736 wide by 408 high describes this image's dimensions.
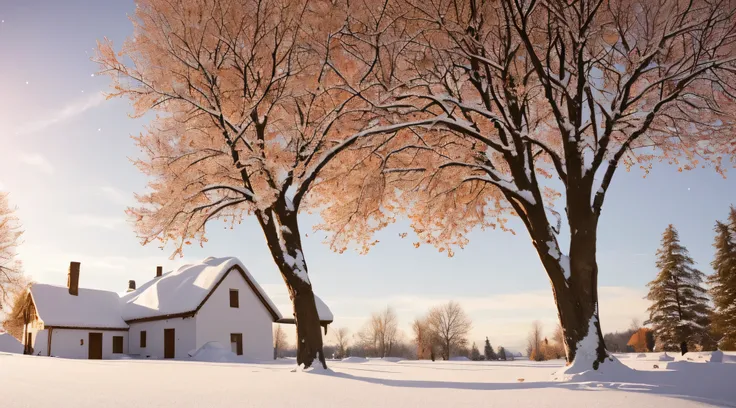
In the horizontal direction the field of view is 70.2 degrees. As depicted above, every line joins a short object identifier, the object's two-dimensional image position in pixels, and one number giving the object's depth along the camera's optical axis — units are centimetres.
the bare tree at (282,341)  9028
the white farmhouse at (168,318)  3228
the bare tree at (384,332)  7683
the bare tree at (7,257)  3812
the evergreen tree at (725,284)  3350
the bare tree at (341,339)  8111
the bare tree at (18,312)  3947
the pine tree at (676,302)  3616
